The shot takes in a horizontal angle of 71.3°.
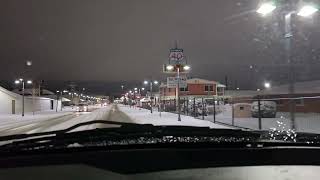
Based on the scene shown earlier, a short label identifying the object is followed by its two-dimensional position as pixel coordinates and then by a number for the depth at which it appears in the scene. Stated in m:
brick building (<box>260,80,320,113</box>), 12.91
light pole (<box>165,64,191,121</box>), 16.37
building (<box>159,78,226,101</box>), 51.93
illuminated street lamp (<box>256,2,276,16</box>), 7.34
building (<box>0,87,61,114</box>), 33.80
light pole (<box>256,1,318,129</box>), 7.04
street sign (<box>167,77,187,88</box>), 16.85
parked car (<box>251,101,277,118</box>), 14.75
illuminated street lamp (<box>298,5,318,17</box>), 7.45
